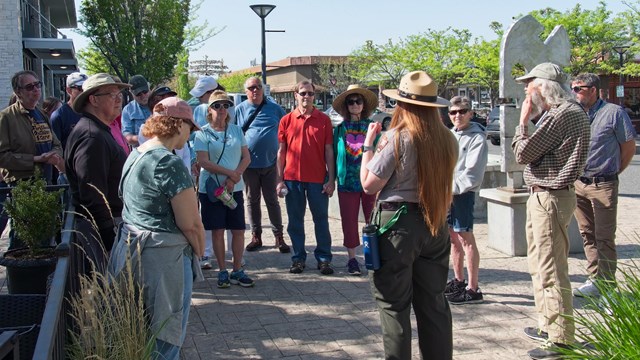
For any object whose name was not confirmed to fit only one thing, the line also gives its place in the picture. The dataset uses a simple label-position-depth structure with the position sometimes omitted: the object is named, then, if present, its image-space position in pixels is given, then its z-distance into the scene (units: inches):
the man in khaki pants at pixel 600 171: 222.5
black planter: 178.1
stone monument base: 285.3
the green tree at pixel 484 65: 1584.6
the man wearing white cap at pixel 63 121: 249.8
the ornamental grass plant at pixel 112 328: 126.7
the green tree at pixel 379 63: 1952.5
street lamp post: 749.9
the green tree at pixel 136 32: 1035.3
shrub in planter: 177.0
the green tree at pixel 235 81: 3198.8
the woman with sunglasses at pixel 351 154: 252.7
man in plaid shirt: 167.9
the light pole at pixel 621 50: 1254.1
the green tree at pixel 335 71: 2481.5
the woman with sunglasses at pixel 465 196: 216.7
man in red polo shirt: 259.6
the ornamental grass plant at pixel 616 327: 109.0
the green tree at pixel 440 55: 1763.0
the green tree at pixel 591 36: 1391.5
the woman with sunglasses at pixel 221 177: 243.3
